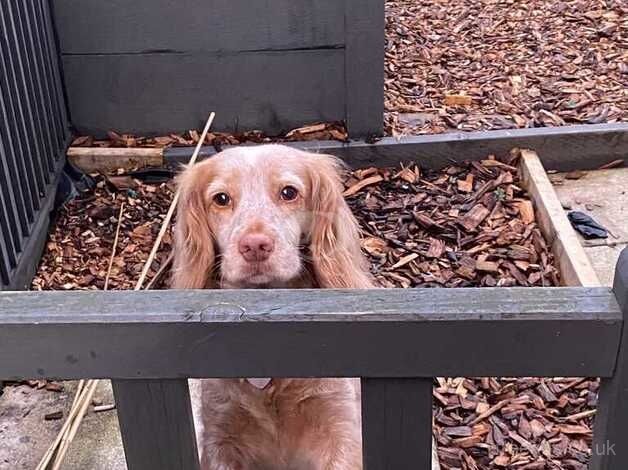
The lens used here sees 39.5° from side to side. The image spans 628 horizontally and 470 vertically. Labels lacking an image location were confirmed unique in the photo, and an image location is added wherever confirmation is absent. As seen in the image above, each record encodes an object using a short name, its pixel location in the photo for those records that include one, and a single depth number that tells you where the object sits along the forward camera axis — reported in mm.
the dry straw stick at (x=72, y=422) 2614
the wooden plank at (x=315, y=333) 1153
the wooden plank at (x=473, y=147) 4418
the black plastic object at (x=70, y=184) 4227
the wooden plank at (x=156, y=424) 1250
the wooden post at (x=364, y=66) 4195
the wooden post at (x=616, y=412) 1147
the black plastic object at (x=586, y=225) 3918
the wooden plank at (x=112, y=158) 4453
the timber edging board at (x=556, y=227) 3393
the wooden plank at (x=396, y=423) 1225
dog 2324
